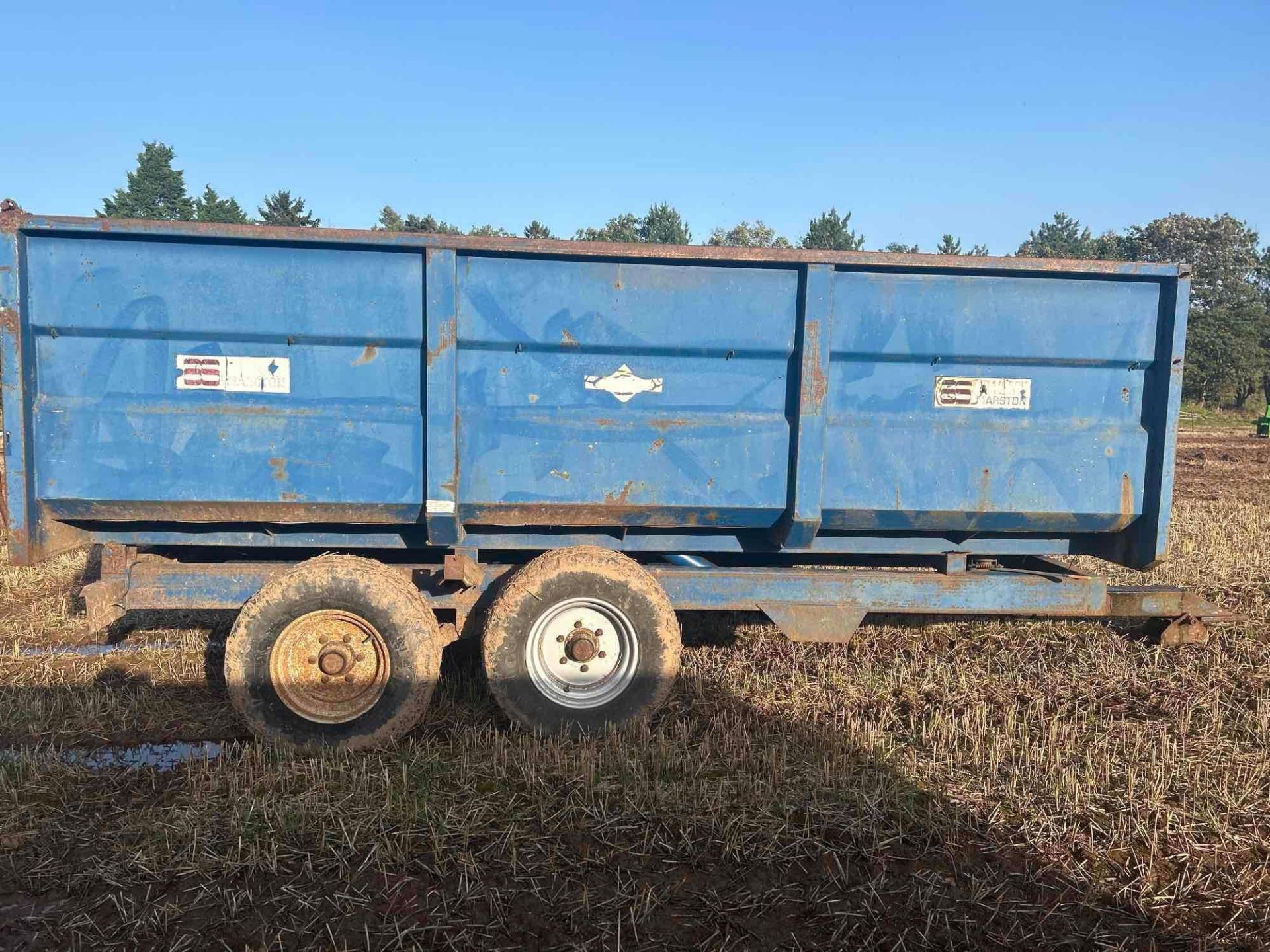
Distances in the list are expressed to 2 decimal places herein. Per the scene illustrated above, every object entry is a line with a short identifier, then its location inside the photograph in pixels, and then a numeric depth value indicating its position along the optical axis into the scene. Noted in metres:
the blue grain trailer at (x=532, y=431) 3.92
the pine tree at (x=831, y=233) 72.12
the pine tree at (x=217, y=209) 58.25
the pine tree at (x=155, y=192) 61.22
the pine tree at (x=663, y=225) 70.06
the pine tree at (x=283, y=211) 58.69
